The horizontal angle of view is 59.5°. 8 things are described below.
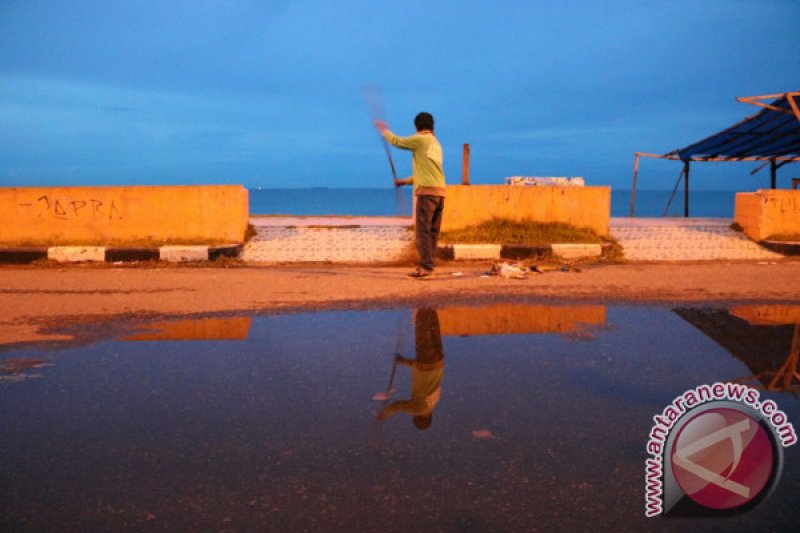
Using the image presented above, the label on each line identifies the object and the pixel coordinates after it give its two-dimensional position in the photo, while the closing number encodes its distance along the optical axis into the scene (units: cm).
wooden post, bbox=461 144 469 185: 1223
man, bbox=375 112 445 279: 808
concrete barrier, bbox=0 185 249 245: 1101
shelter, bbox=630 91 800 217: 1370
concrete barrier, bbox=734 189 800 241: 1201
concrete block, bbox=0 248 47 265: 1030
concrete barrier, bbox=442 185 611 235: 1177
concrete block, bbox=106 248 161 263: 1041
